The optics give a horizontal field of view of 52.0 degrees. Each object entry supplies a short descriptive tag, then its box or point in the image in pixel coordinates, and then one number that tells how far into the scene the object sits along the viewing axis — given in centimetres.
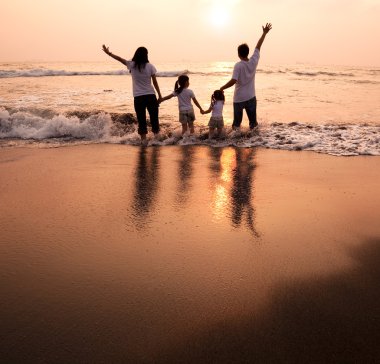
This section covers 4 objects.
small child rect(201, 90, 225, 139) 882
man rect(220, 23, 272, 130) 803
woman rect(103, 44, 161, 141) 770
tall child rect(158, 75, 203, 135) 874
